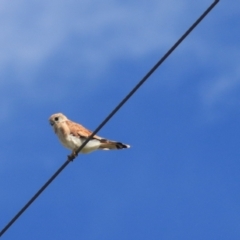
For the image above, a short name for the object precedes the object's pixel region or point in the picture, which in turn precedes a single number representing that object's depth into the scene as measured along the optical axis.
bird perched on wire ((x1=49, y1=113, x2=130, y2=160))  19.87
